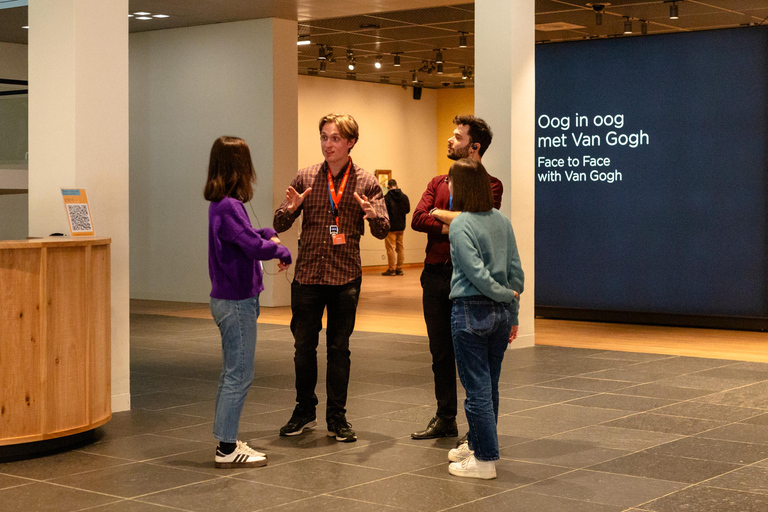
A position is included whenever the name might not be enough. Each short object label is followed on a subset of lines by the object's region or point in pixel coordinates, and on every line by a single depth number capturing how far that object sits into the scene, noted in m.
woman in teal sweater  4.55
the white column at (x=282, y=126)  13.14
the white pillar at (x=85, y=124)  6.15
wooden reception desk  5.10
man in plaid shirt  5.41
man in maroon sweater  5.24
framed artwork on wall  21.50
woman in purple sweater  4.85
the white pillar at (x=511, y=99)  9.16
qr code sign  5.80
